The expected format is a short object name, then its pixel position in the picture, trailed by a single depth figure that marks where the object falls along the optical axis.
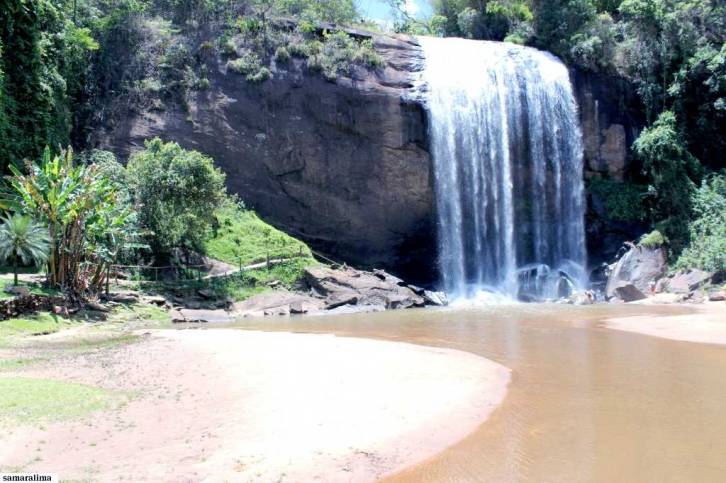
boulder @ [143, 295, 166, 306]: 24.38
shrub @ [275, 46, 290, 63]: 37.22
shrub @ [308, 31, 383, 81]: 36.53
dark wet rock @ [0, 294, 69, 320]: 17.98
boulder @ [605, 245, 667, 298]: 29.80
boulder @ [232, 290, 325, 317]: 26.02
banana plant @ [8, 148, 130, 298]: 21.66
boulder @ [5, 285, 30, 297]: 19.38
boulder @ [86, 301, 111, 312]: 21.67
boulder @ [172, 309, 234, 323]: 22.69
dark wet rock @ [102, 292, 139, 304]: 23.25
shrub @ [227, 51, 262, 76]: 37.16
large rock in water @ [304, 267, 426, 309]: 27.70
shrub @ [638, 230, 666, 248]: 31.20
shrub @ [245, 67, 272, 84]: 36.75
